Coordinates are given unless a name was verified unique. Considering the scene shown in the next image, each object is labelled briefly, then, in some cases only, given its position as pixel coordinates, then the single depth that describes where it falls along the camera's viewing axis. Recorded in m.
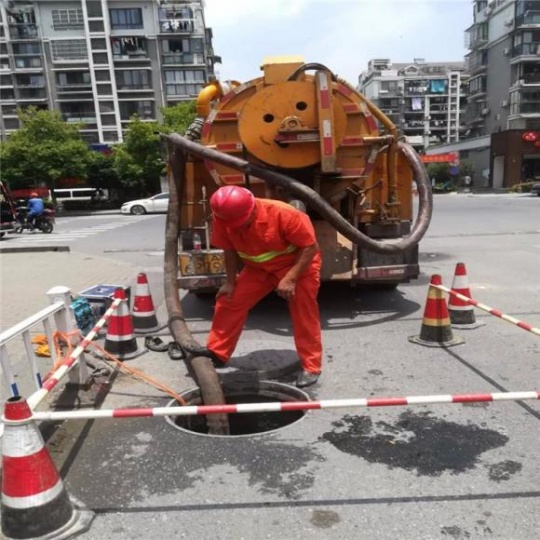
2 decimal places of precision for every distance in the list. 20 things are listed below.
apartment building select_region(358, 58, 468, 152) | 113.25
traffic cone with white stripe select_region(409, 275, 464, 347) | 4.90
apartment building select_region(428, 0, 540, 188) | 47.22
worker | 3.70
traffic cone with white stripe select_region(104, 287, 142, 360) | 4.90
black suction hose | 4.93
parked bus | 38.84
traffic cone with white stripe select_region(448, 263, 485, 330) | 5.46
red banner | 53.48
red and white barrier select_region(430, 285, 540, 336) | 3.96
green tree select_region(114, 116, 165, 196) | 34.68
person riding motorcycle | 19.50
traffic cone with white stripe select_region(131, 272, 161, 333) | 5.77
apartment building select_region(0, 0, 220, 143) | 56.50
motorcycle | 19.69
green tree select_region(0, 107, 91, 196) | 33.12
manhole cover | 4.41
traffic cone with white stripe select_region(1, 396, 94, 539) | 2.36
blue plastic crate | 5.79
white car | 28.48
